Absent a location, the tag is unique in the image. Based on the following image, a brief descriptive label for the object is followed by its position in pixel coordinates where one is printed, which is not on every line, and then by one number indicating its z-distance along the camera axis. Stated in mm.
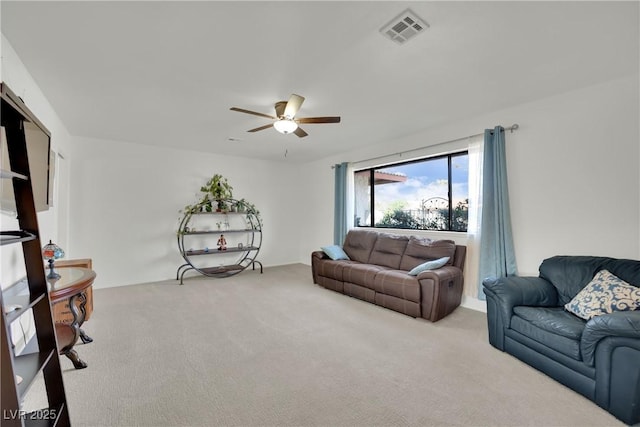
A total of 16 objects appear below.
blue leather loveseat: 1696
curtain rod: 3265
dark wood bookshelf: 1294
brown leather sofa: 3230
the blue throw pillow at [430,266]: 3451
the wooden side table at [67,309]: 2709
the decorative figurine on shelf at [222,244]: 5604
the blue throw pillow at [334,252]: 4680
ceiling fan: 2830
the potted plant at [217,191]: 5453
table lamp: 2196
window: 4031
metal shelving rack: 5273
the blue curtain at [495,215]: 3236
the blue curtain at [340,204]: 5418
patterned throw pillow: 2021
